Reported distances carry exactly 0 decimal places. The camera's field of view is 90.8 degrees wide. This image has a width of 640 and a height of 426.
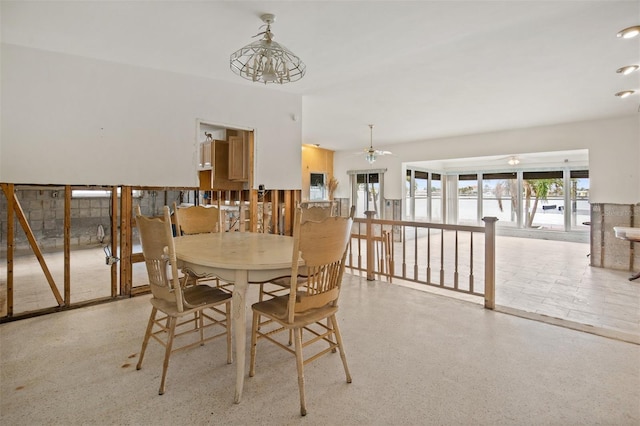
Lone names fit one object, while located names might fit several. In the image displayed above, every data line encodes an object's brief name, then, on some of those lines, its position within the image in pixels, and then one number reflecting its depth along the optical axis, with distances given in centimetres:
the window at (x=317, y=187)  932
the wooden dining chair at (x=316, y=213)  293
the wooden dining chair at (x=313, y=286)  166
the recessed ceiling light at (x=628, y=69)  340
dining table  173
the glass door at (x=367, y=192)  912
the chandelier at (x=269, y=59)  224
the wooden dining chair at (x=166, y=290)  179
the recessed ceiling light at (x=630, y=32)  256
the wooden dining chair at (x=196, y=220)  296
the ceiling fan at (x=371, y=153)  651
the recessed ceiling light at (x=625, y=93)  416
